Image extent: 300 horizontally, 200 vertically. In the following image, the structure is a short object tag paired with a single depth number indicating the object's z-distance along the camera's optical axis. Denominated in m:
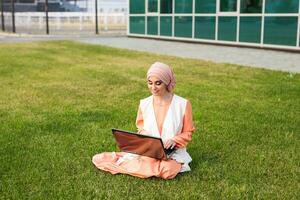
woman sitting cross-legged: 4.28
